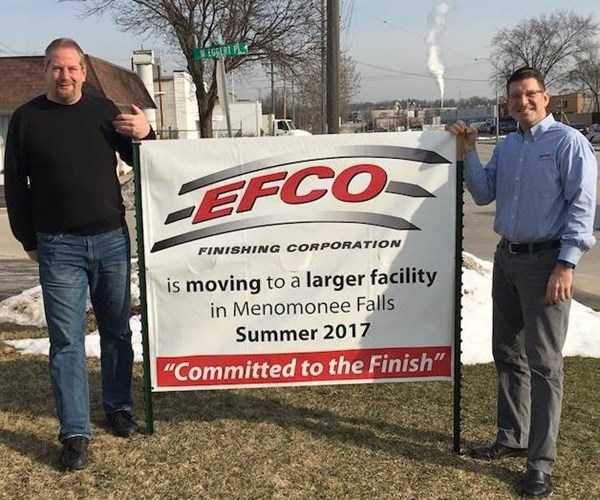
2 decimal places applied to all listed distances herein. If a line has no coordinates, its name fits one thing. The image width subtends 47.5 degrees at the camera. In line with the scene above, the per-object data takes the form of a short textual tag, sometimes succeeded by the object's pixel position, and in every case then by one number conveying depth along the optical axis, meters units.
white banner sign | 3.51
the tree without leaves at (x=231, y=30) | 14.57
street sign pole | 7.45
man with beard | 3.41
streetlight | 70.85
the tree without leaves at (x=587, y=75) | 80.69
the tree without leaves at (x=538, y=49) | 74.31
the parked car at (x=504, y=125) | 68.32
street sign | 7.44
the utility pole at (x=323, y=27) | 14.23
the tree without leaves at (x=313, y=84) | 17.88
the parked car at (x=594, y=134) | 52.44
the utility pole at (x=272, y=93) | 49.88
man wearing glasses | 3.07
